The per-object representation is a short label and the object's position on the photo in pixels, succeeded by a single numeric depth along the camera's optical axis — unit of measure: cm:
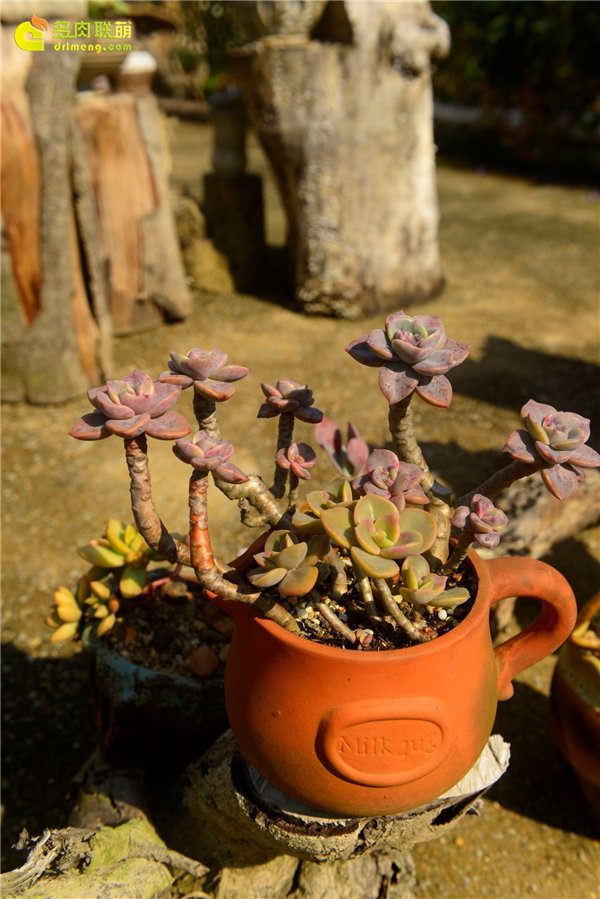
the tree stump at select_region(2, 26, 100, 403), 135
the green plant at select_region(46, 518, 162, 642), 81
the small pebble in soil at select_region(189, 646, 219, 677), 80
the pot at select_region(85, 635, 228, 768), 80
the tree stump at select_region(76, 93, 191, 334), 164
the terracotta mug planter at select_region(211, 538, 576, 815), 63
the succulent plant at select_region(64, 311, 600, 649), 60
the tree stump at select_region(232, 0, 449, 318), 158
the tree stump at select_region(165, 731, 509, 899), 69
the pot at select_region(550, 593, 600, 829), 80
